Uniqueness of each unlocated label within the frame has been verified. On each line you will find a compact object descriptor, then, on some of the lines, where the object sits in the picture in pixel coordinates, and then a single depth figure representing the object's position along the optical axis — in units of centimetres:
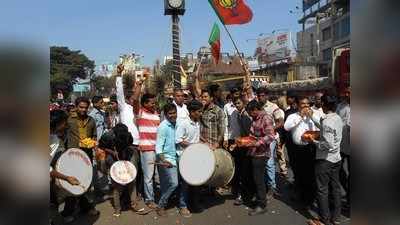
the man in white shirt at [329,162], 516
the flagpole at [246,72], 842
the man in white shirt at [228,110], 729
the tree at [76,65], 5688
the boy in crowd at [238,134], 690
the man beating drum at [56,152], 411
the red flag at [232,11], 1139
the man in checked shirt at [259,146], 615
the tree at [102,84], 7304
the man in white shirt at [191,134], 639
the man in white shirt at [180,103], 716
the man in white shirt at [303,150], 649
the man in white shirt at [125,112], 686
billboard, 7706
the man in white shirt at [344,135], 554
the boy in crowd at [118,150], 636
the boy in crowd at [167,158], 623
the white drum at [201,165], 600
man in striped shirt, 649
